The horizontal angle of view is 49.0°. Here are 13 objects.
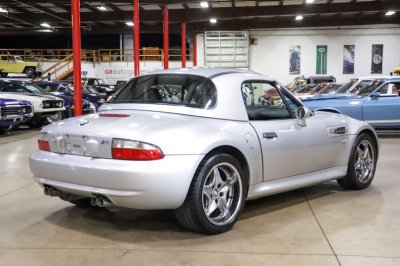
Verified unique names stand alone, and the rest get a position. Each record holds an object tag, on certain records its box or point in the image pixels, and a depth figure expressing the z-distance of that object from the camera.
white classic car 12.79
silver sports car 3.29
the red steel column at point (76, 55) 11.34
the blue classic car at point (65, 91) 16.44
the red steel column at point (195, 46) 31.04
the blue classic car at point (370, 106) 10.62
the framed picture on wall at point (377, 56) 29.33
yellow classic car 28.94
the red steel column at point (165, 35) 20.75
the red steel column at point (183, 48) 26.29
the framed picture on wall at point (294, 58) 30.09
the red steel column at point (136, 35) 16.69
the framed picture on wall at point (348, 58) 29.50
